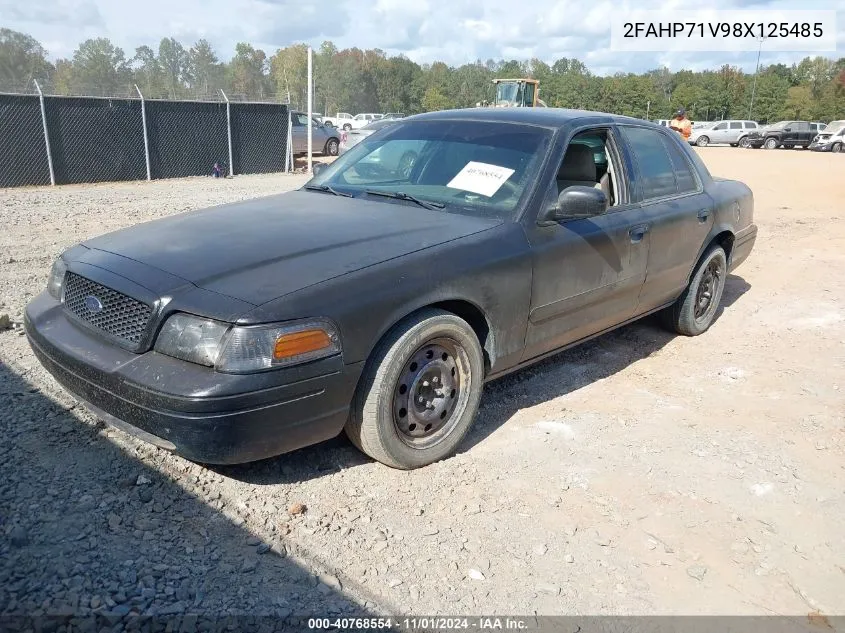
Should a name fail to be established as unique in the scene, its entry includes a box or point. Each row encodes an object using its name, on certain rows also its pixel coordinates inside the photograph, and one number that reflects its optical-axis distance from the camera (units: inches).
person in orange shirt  633.6
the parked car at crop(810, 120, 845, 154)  1402.6
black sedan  105.5
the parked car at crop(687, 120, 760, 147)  1606.8
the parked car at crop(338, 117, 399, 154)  875.4
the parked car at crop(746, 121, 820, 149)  1530.5
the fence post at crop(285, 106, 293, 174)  736.3
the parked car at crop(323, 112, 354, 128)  1905.8
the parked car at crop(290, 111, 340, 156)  880.9
